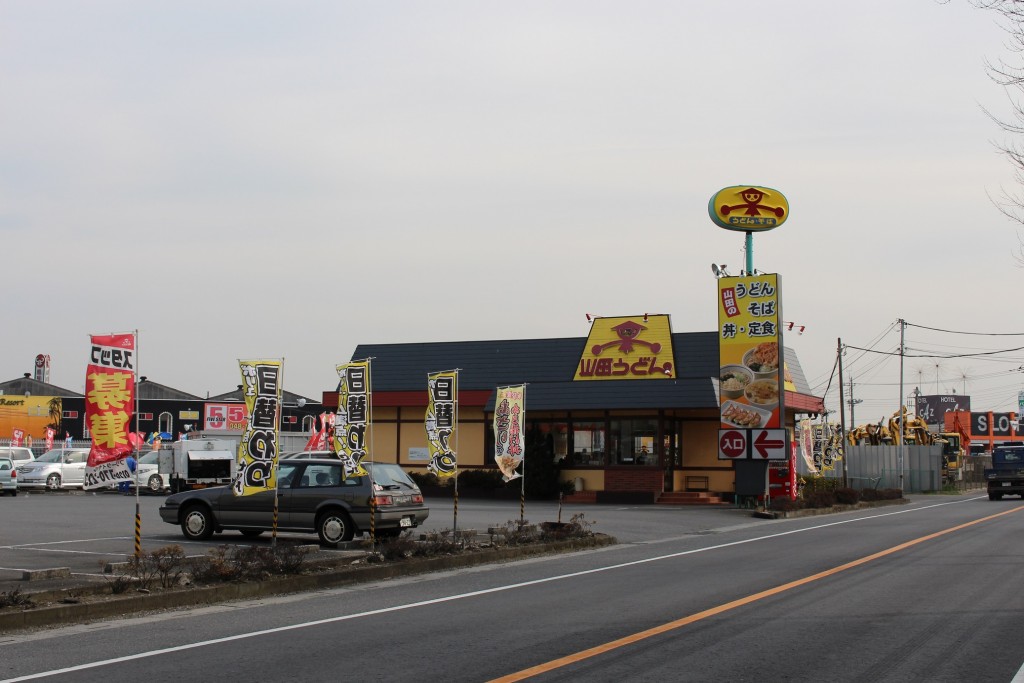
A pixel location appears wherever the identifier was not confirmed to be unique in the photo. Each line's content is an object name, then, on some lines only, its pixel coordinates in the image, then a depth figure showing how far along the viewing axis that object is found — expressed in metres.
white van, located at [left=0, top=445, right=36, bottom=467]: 44.31
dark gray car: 18.78
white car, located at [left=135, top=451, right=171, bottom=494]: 39.84
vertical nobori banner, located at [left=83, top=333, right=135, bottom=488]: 13.85
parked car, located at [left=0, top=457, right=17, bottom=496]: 37.19
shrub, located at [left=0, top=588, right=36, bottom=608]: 10.75
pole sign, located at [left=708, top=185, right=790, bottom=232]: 36.00
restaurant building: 38.78
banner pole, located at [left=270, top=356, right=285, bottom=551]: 15.62
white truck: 39.81
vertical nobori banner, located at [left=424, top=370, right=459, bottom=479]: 20.38
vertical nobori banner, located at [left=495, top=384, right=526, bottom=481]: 23.55
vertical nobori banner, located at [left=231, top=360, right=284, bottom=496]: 15.47
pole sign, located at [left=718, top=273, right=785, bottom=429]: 34.31
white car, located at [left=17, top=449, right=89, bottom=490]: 40.41
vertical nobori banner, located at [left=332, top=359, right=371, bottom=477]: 17.62
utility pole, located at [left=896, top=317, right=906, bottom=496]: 60.92
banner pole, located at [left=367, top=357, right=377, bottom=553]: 16.91
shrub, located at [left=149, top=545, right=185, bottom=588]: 12.55
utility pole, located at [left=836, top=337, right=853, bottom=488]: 50.97
